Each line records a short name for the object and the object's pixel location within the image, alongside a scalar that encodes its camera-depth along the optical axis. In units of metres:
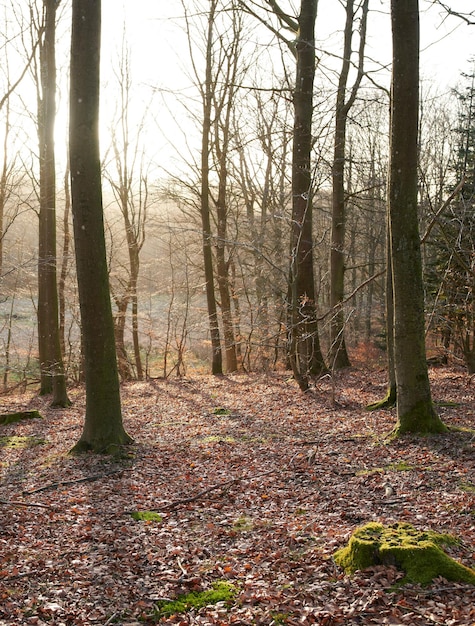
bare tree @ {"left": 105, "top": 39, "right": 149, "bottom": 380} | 22.25
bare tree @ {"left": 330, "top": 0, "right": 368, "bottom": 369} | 14.37
